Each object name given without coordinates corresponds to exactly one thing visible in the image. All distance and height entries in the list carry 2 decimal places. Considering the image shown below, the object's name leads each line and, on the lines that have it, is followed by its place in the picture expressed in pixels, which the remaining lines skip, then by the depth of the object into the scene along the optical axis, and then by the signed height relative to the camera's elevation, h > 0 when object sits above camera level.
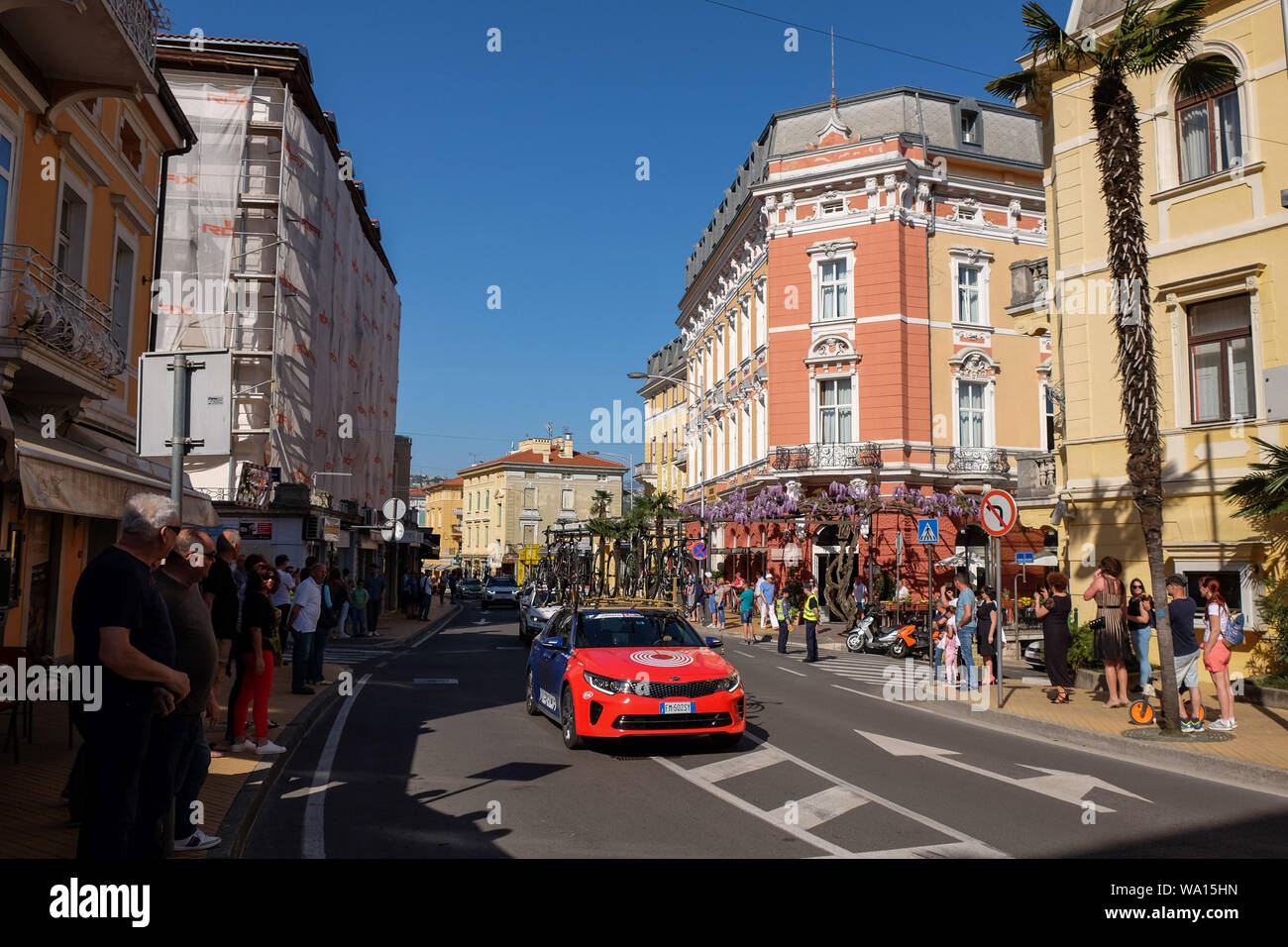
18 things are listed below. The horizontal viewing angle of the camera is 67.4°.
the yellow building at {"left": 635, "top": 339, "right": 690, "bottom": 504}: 62.84 +9.78
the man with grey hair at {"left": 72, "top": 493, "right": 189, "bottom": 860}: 4.50 -0.54
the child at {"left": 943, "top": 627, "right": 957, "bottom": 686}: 16.84 -1.57
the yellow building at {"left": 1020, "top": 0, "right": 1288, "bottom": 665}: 15.92 +4.64
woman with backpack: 11.33 -1.08
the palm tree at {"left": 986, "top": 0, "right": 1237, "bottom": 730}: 12.16 +4.59
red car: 9.60 -1.21
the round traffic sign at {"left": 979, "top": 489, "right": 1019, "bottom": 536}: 14.16 +0.77
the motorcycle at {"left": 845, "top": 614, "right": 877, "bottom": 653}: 25.08 -1.86
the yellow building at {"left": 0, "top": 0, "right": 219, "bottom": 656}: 11.37 +3.71
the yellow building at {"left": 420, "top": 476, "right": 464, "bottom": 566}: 114.69 +5.78
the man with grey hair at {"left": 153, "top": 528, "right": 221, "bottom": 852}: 5.73 -0.48
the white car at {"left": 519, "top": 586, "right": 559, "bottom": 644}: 24.89 -1.33
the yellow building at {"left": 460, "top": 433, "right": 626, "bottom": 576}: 97.06 +7.09
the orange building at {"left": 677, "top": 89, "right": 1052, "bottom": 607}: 35.91 +10.14
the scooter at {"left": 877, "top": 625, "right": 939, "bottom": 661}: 23.41 -1.85
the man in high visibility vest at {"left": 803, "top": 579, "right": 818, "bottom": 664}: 21.55 -1.31
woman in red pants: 9.28 -0.95
